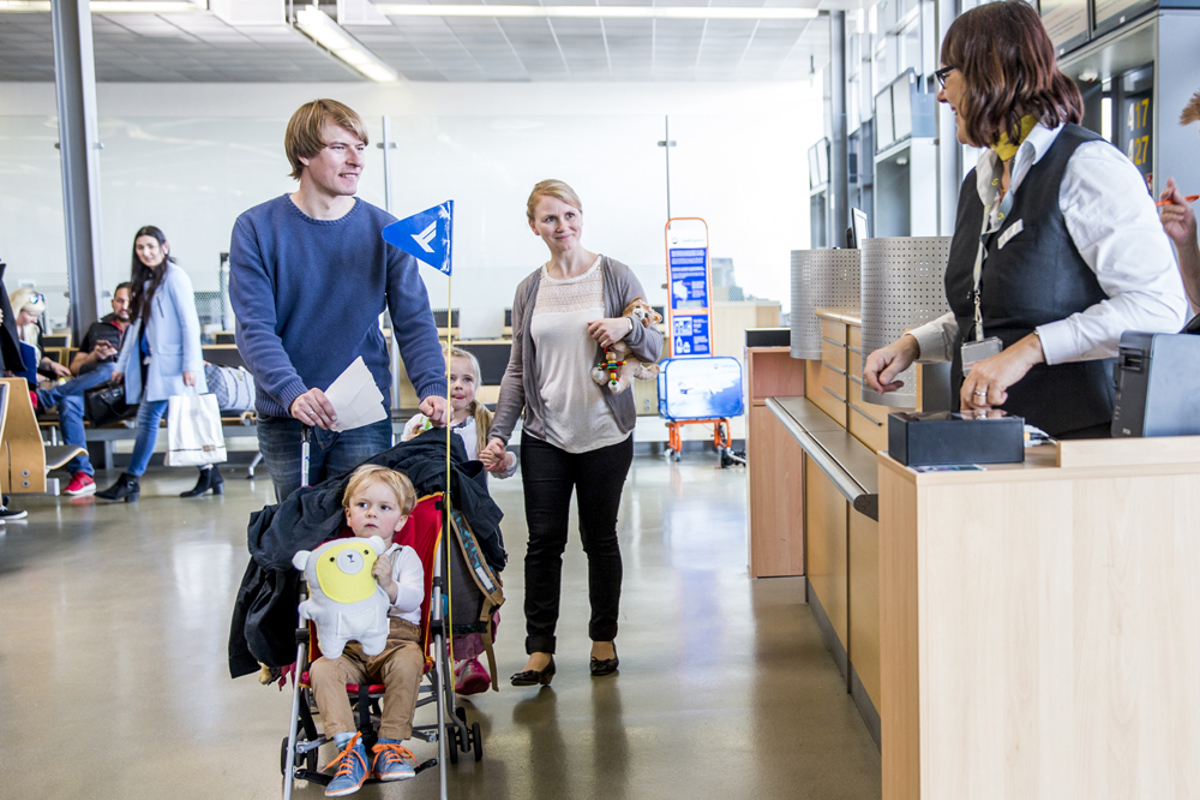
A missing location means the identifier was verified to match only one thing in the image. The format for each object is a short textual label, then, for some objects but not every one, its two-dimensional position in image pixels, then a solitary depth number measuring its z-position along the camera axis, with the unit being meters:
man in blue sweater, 2.33
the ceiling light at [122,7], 9.48
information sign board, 7.86
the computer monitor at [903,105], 7.23
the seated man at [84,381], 7.09
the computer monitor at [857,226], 3.87
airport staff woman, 1.52
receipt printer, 1.40
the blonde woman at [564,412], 3.01
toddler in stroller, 2.13
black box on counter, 1.43
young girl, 2.92
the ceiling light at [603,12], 9.71
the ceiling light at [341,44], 9.76
